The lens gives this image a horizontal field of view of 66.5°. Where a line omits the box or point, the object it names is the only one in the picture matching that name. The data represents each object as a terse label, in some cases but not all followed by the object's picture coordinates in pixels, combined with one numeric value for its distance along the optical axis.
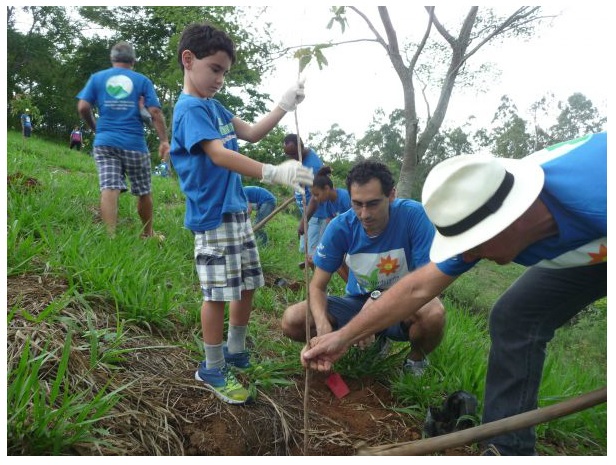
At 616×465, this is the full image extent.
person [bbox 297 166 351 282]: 4.15
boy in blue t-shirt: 1.92
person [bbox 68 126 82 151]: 13.99
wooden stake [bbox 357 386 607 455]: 1.36
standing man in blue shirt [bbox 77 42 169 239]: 3.57
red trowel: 2.27
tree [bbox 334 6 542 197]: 4.83
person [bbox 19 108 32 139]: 9.54
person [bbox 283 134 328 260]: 4.32
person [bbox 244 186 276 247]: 5.36
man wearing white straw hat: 1.36
